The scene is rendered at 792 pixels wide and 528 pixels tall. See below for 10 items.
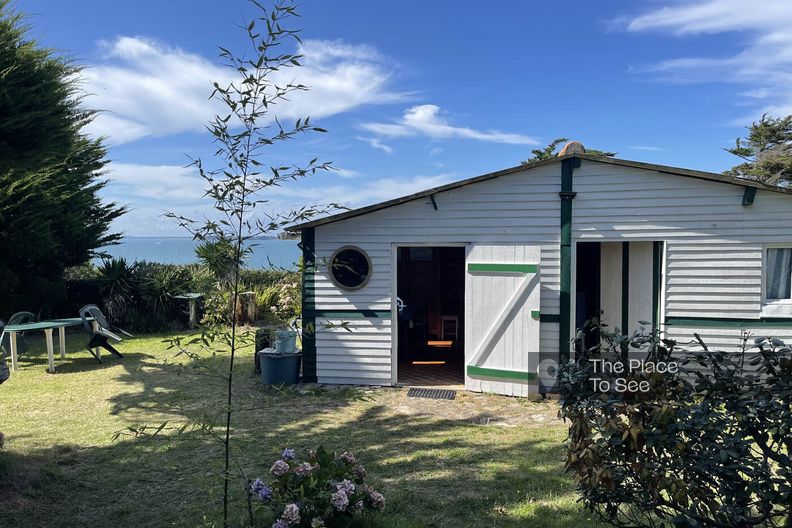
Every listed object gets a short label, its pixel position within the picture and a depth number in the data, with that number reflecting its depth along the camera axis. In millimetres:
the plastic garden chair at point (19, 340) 8500
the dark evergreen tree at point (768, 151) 22688
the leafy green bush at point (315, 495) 2689
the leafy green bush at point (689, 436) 2146
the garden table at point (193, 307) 11791
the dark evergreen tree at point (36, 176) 10016
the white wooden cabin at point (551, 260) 6102
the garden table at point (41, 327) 7768
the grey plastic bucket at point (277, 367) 7031
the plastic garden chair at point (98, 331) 8672
